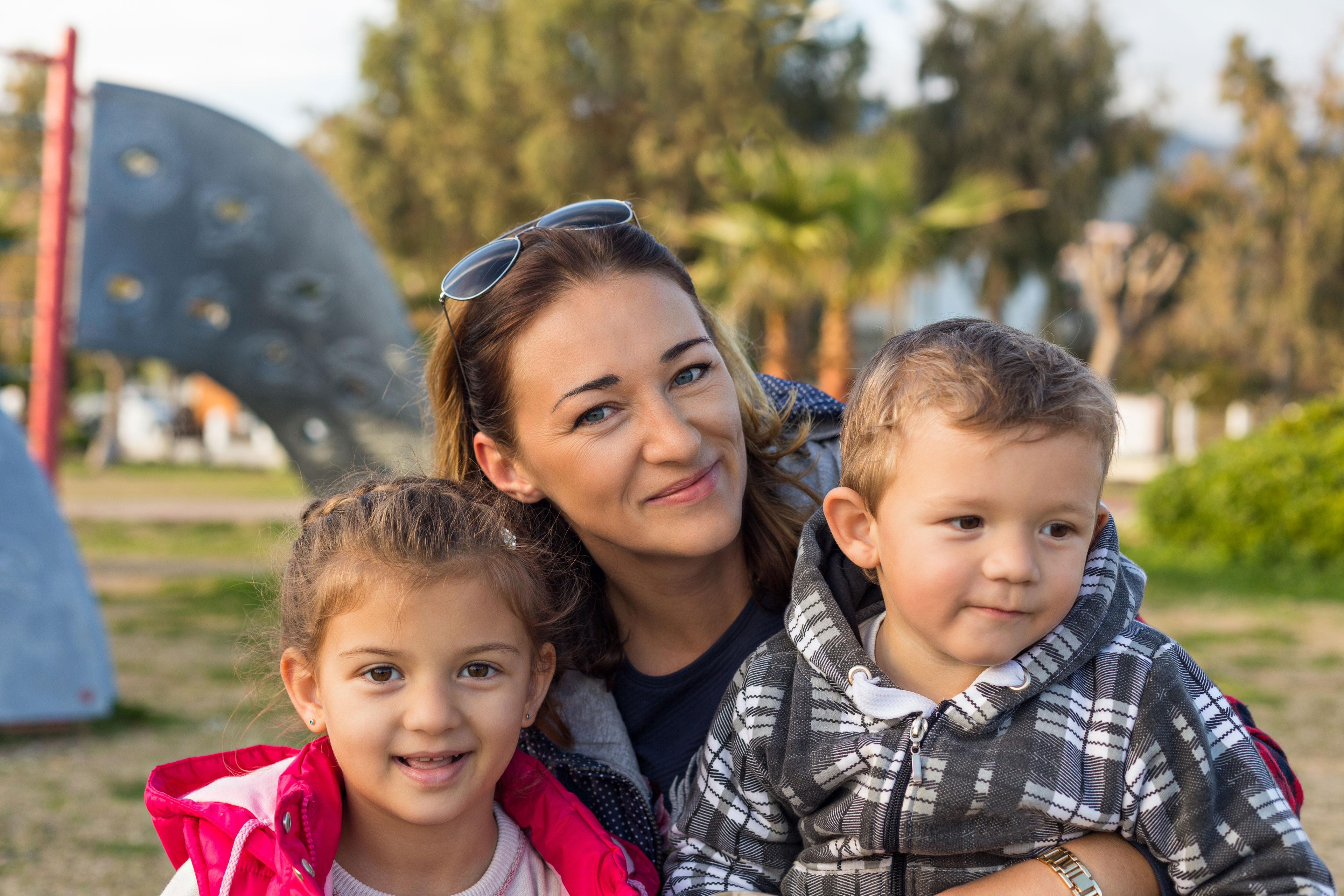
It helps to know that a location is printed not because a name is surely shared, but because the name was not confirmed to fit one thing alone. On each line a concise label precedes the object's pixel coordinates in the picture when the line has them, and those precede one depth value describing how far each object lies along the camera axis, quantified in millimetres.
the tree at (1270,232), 24625
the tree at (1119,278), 24766
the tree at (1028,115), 24781
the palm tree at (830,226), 13742
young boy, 1603
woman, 2084
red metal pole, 8977
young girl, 1677
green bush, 10602
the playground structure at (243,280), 8367
